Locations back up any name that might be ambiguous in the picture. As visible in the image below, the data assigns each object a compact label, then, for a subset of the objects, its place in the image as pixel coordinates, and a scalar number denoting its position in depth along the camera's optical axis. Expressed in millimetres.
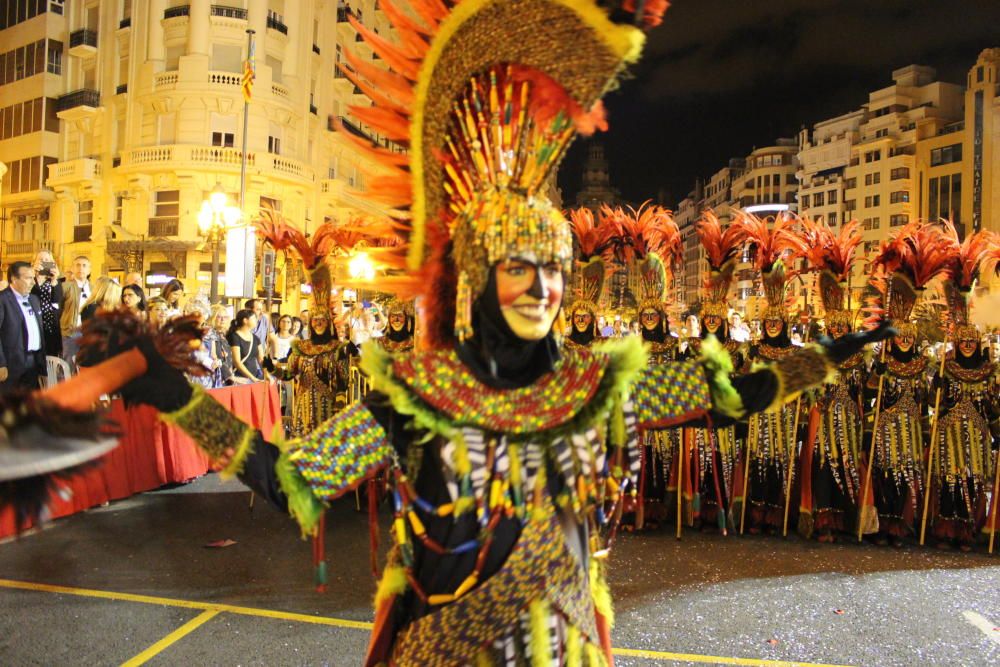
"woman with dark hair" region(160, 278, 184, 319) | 8807
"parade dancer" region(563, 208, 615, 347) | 6957
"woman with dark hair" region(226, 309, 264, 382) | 9180
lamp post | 14070
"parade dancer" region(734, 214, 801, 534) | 6727
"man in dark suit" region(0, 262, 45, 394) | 7109
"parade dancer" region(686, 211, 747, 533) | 6887
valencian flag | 16547
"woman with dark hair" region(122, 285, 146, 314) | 7898
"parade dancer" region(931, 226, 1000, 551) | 6309
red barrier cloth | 7086
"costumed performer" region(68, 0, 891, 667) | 1980
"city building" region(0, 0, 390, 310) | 28094
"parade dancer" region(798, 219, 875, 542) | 6586
